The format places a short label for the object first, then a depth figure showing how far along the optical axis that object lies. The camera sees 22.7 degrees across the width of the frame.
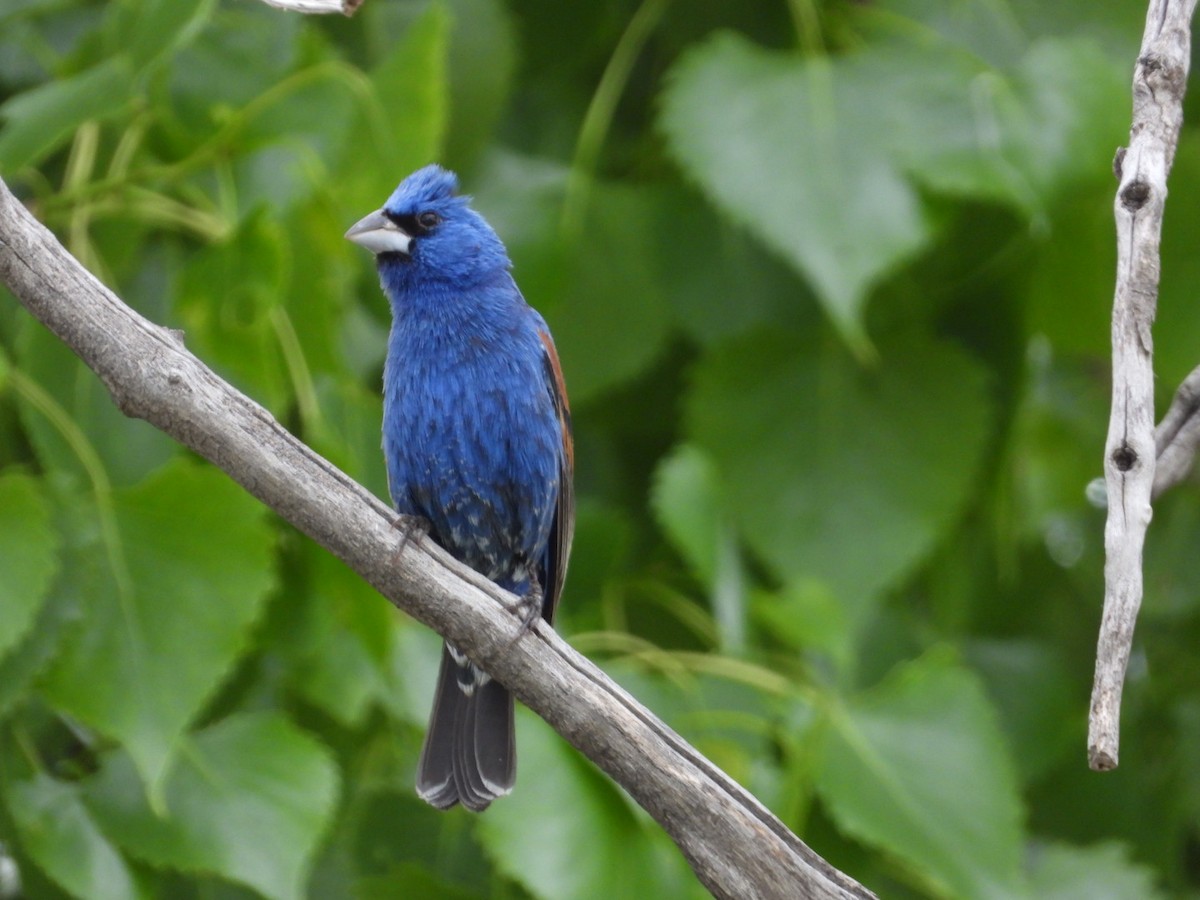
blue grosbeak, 8.52
